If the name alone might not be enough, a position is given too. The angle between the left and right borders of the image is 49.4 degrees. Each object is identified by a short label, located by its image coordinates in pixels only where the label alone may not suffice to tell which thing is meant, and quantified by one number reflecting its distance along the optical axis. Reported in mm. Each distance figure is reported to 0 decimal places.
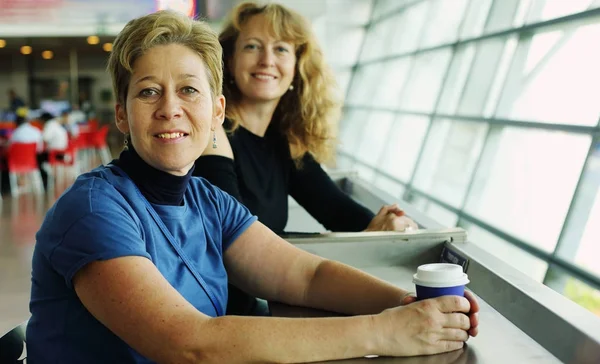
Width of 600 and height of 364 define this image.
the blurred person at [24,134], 8266
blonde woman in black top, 2186
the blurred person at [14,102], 14758
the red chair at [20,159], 8216
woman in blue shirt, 1081
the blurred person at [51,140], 9359
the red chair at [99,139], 11539
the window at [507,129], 3596
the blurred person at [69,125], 11383
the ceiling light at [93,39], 15023
